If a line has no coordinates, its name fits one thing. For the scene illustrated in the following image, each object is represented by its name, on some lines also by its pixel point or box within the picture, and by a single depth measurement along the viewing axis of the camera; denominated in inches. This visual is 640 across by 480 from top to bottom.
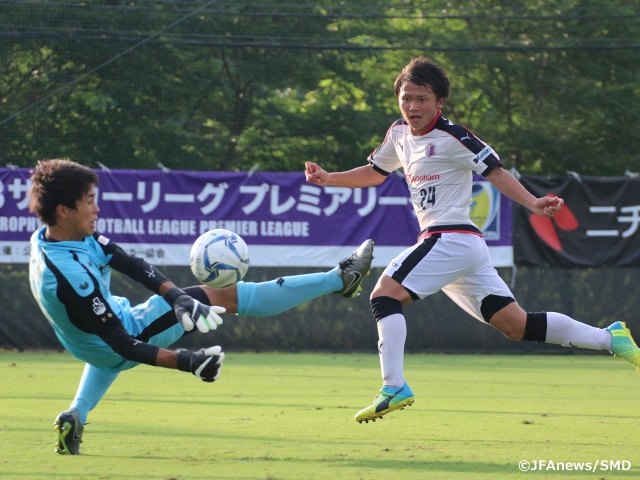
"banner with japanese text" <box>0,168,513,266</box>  965.8
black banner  991.6
